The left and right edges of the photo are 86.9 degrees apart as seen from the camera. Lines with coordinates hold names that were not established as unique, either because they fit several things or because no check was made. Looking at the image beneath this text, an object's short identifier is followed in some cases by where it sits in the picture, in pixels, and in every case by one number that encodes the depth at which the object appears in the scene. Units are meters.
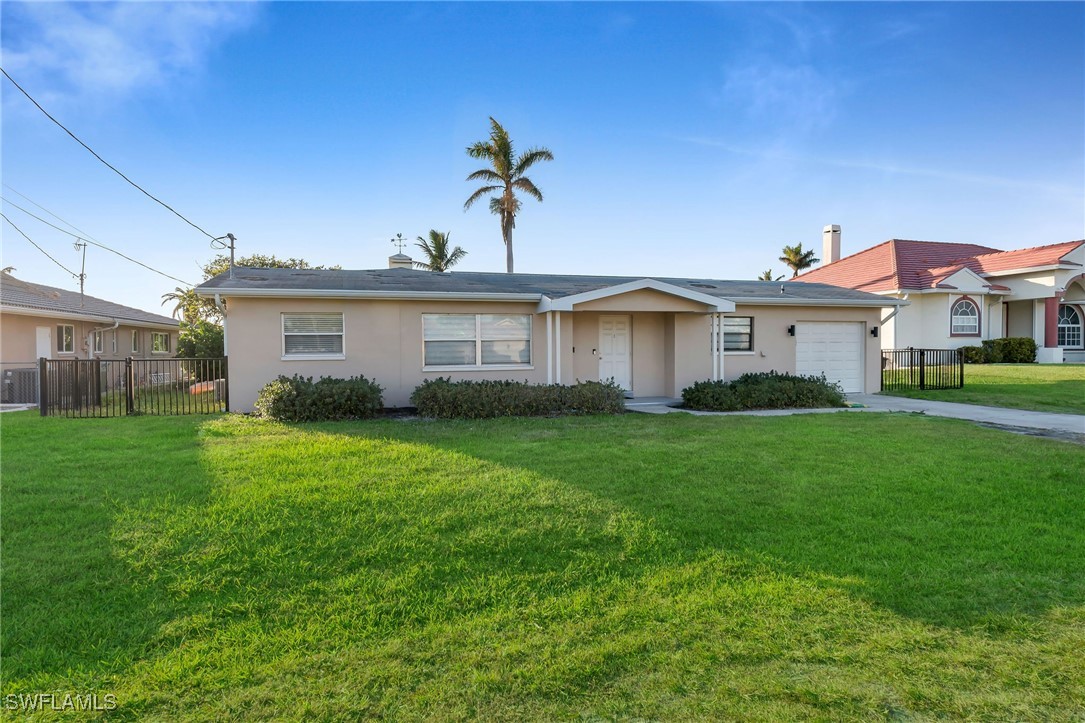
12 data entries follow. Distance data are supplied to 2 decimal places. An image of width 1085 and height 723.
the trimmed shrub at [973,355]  23.94
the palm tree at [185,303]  31.42
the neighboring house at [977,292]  24.30
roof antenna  23.41
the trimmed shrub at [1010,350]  24.41
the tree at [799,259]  46.50
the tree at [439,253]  34.22
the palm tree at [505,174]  27.41
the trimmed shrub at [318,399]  10.56
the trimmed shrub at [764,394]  12.40
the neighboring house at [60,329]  15.86
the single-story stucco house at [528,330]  12.07
